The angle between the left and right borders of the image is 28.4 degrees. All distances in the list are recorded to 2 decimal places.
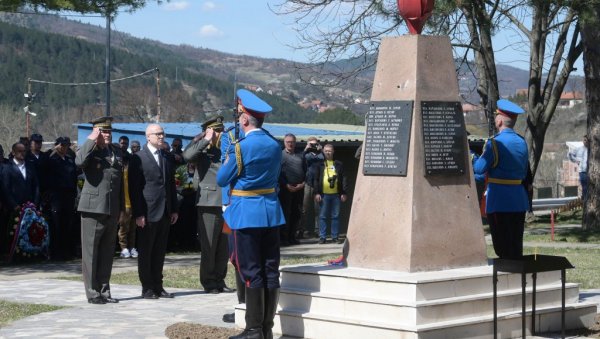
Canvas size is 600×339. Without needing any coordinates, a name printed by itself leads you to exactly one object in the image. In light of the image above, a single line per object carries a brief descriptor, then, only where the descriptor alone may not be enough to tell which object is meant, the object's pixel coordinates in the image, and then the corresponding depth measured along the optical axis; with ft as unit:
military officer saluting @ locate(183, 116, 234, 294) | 42.83
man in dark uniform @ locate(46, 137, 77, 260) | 60.13
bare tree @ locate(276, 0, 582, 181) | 78.38
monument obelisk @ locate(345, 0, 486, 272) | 33.73
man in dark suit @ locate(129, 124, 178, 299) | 42.93
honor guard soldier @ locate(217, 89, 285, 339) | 31.86
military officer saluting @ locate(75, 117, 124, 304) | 41.86
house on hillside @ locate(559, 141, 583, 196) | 264.97
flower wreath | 58.54
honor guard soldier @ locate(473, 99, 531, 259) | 37.88
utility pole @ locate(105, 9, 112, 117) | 135.33
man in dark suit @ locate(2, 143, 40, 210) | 58.39
